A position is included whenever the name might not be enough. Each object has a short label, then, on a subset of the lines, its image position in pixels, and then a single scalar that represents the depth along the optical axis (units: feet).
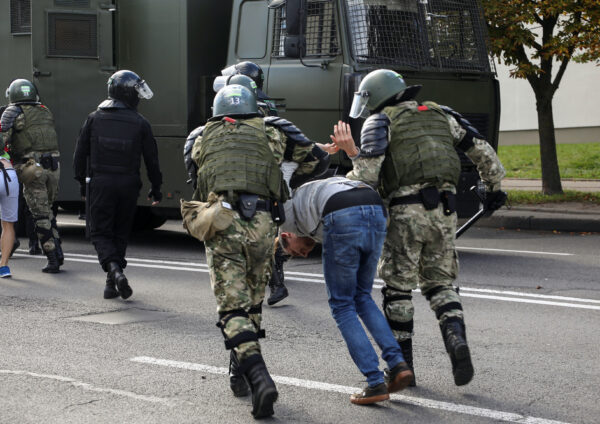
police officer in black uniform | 47.50
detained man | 28.06
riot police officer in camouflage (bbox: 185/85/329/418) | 27.86
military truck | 59.01
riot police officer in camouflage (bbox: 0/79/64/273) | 57.30
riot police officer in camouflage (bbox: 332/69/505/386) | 30.00
